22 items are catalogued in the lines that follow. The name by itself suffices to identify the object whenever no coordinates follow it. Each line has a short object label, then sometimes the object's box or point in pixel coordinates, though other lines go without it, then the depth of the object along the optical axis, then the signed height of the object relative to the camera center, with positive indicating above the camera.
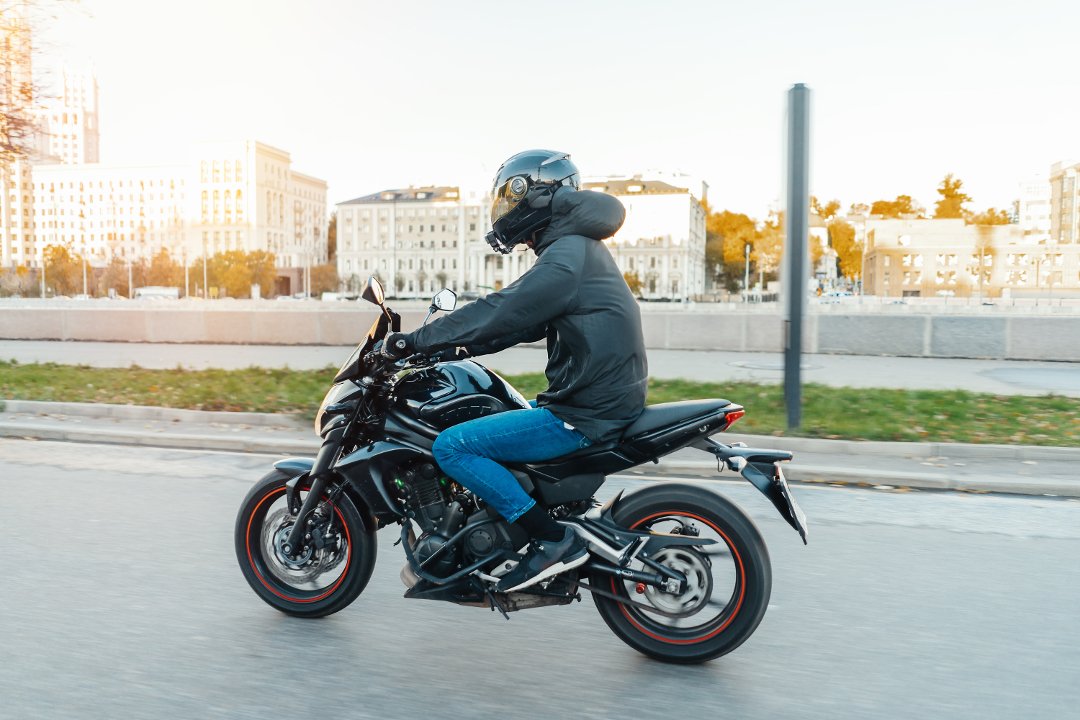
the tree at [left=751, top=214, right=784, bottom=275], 69.24 +4.86
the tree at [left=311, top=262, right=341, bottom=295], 135.62 +4.01
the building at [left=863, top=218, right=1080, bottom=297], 73.44 +4.46
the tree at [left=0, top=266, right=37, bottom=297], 92.45 +2.31
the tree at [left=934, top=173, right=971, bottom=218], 82.31 +9.90
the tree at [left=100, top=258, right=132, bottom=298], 119.19 +3.57
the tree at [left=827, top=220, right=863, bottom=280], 101.38 +7.00
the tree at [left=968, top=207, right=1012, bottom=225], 78.94 +8.10
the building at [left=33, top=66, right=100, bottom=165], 188.24 +35.87
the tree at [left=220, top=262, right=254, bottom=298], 122.50 +3.57
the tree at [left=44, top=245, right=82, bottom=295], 112.00 +3.95
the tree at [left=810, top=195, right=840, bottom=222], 114.06 +12.41
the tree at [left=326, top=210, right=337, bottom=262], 170.50 +11.88
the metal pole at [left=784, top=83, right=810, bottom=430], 8.63 +0.75
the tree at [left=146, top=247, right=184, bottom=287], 120.12 +4.17
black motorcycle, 3.41 -0.76
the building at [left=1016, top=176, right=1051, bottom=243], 173.38 +20.50
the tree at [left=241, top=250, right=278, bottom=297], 126.38 +5.33
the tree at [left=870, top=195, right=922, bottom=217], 115.75 +13.16
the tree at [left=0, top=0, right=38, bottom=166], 15.12 +3.61
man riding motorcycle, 3.32 -0.11
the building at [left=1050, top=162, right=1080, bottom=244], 121.62 +14.32
